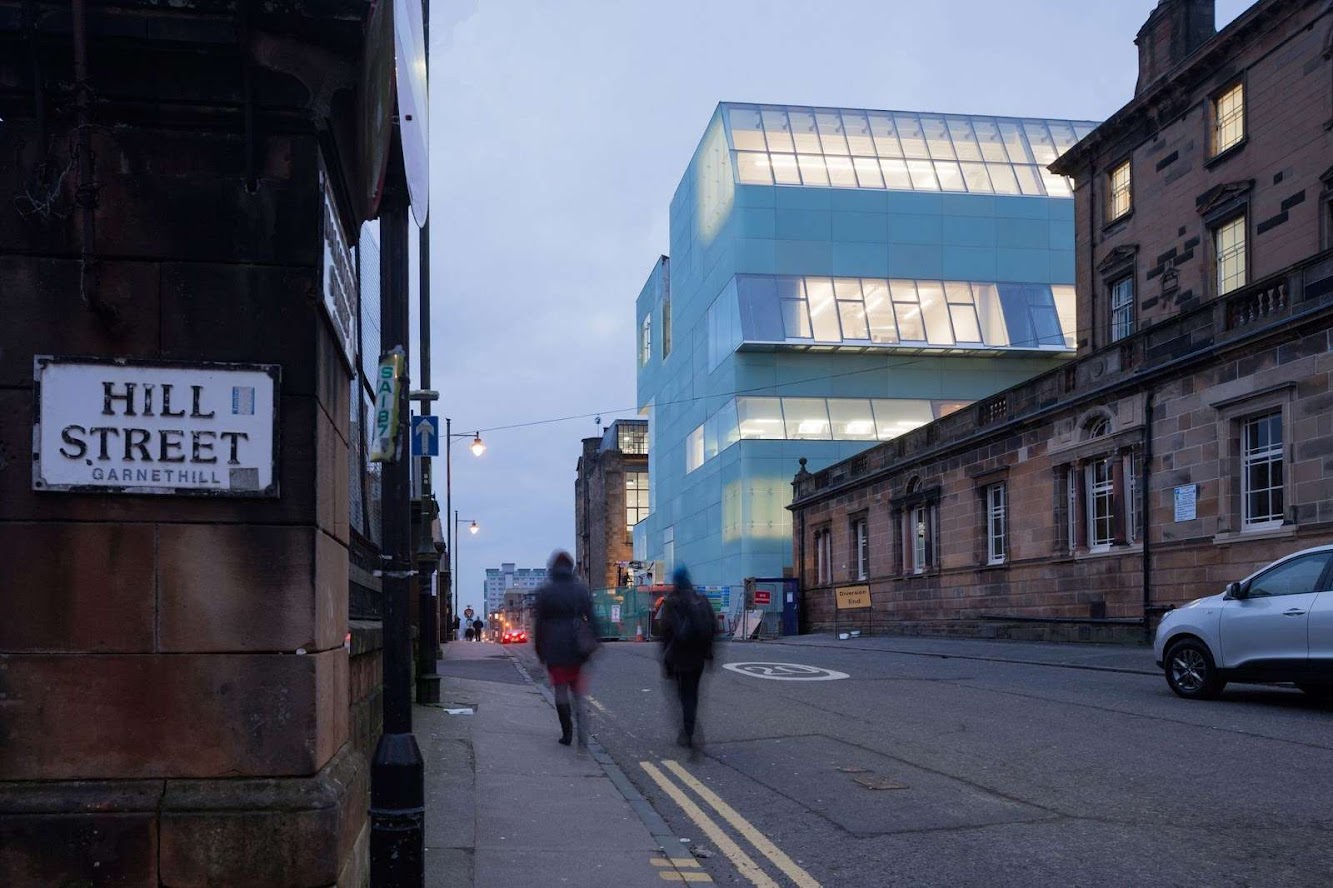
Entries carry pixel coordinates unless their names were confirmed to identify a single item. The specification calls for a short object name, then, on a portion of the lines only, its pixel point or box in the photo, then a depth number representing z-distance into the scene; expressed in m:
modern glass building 48.91
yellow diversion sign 38.06
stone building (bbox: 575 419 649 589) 98.81
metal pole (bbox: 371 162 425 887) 4.48
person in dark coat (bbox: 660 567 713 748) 11.03
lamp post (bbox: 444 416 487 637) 47.34
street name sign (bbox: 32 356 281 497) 4.34
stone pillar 4.31
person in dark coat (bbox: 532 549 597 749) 11.23
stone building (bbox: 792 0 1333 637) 21.12
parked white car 12.11
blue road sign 14.41
